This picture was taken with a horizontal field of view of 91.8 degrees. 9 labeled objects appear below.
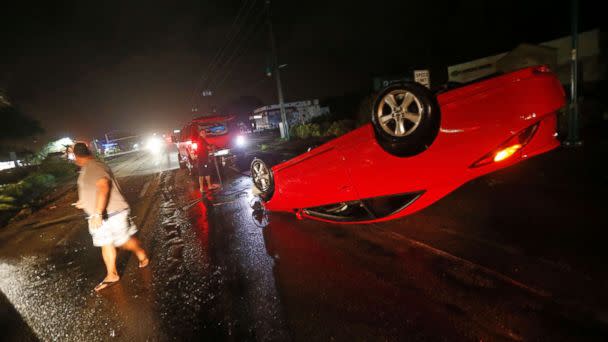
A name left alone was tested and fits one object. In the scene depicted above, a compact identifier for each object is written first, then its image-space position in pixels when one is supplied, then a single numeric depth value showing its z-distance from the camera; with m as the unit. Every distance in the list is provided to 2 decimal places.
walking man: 3.39
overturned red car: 2.58
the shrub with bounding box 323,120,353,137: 16.83
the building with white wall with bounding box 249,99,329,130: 42.32
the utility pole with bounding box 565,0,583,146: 6.18
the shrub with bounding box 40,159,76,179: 17.56
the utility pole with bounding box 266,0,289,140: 19.10
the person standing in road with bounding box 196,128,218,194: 7.91
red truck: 11.97
